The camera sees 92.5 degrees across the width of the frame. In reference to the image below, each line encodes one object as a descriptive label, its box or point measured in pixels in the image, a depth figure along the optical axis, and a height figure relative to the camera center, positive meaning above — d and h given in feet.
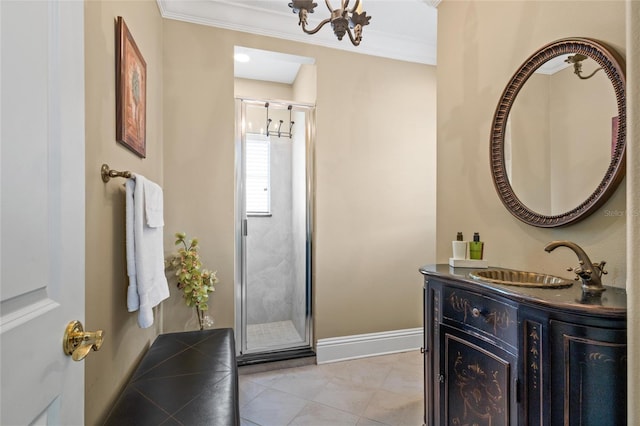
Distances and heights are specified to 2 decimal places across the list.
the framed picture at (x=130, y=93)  4.48 +1.97
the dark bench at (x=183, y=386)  3.78 -2.52
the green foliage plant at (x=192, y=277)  7.29 -1.53
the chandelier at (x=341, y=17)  5.10 +3.41
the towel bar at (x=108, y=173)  4.03 +0.54
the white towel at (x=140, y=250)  4.42 -0.54
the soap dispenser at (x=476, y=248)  5.23 -0.59
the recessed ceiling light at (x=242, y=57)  8.73 +4.64
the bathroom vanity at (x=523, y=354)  2.89 -1.58
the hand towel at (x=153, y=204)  4.75 +0.14
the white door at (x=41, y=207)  1.63 +0.03
